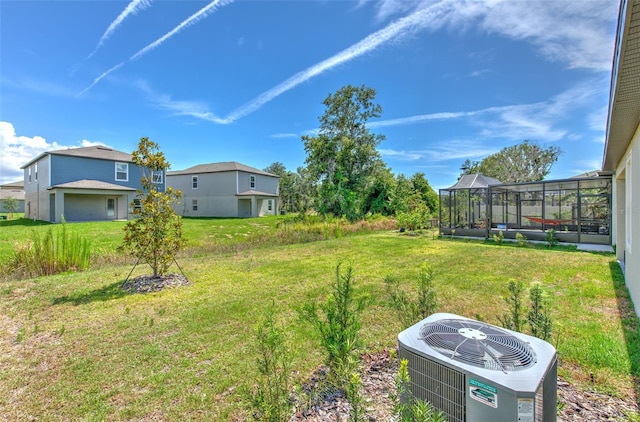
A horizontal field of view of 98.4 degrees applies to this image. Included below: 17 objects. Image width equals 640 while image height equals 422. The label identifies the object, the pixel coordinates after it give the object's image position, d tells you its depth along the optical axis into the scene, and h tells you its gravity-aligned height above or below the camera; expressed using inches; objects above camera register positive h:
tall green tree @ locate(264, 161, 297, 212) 1518.3 +114.3
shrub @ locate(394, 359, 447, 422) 43.6 -34.9
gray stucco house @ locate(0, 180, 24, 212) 1539.1 +130.1
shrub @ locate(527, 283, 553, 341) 91.4 -36.8
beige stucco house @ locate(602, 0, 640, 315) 70.4 +43.8
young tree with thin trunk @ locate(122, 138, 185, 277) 208.4 -6.6
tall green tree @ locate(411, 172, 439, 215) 934.4 +69.8
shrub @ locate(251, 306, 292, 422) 68.3 -49.7
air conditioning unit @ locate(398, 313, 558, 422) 45.0 -29.5
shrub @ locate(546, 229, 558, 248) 390.4 -42.7
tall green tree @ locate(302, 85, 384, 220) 759.7 +161.8
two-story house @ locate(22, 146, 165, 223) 717.3 +82.5
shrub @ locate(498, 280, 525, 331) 95.7 -33.8
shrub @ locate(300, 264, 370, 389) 88.9 -40.6
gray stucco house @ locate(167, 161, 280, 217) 1019.9 +84.8
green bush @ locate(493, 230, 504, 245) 425.7 -45.5
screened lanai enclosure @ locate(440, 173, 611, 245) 406.9 +2.3
